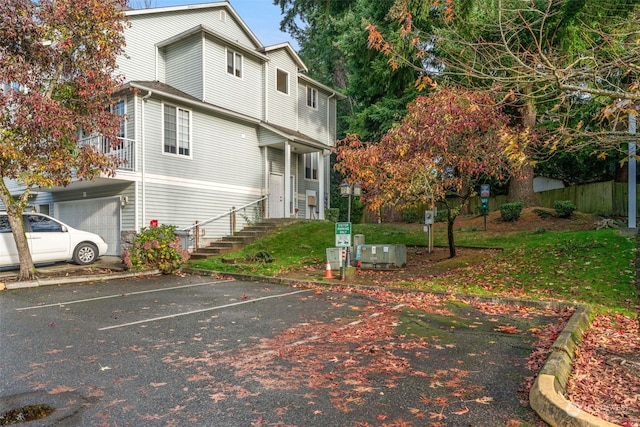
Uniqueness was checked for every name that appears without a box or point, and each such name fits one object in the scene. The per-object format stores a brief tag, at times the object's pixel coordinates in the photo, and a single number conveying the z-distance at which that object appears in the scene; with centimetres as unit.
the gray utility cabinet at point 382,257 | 1245
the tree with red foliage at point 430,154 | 953
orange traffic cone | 1100
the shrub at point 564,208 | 1695
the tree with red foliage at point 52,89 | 1011
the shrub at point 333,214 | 2504
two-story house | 1545
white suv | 1233
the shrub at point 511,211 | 1741
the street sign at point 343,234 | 1087
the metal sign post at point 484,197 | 1645
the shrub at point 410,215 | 2384
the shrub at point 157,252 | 1260
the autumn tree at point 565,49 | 494
